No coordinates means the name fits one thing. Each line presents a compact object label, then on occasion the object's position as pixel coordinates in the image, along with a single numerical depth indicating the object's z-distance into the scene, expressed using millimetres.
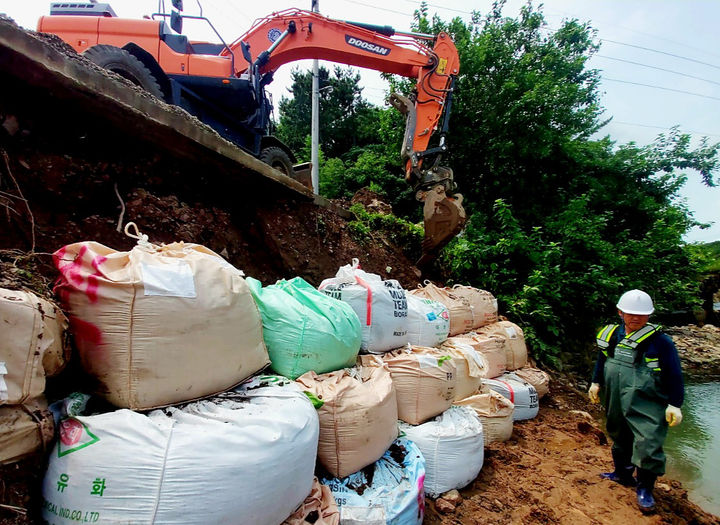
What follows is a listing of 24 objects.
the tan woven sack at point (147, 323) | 1027
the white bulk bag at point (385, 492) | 1316
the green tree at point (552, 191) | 4660
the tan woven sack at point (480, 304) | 3507
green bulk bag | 1482
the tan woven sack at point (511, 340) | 3377
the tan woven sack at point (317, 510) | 1146
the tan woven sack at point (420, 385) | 1899
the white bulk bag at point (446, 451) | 1804
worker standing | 2049
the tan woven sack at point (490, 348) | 3062
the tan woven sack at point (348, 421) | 1396
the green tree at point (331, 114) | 14422
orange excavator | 3123
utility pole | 7215
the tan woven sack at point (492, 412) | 2379
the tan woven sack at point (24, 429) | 810
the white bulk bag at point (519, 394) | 2912
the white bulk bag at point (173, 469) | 874
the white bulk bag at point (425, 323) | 2492
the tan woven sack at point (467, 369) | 2357
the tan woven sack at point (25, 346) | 804
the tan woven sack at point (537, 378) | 3370
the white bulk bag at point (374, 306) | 2066
